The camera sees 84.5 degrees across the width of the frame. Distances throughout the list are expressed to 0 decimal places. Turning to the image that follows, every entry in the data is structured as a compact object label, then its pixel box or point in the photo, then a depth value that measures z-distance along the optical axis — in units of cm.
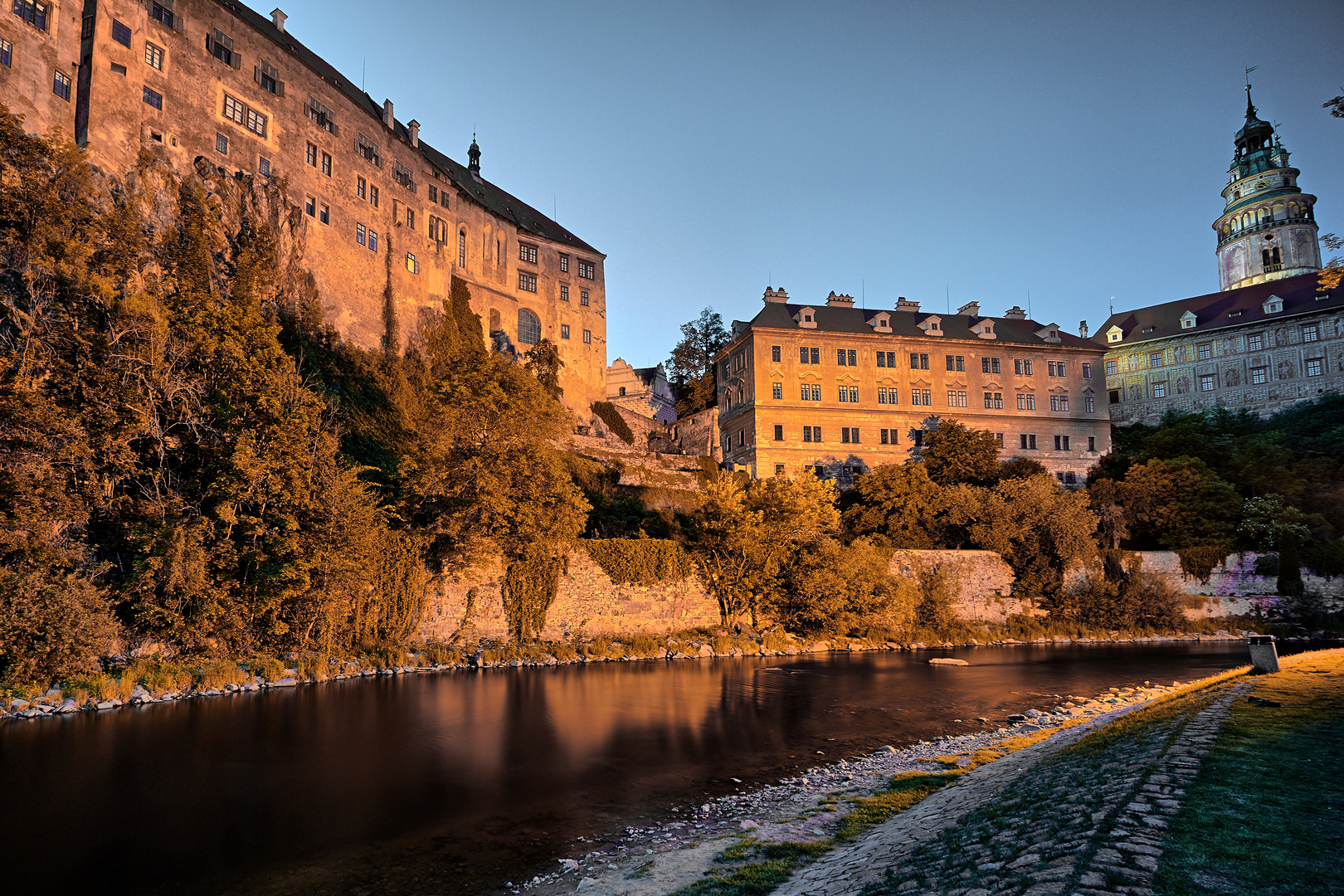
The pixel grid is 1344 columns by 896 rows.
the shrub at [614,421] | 5230
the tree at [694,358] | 6056
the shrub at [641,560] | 2880
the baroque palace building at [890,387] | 4788
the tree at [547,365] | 4603
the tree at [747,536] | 3034
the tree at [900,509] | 3719
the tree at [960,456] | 4191
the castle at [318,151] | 2652
